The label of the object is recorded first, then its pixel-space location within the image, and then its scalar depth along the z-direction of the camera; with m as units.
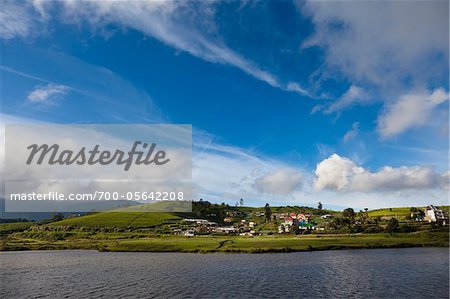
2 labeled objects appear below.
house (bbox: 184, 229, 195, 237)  182.77
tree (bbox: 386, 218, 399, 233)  164.00
